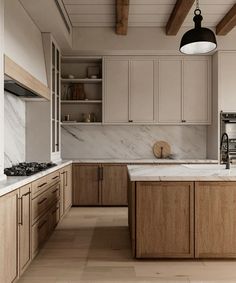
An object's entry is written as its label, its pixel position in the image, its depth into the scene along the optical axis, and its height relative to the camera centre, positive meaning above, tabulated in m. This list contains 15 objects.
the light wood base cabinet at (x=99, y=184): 6.19 -0.70
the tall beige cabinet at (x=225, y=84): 6.14 +0.93
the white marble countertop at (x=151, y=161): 6.13 -0.31
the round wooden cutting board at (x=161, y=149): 6.78 -0.13
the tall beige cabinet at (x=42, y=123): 5.25 +0.25
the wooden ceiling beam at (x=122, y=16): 4.78 +1.72
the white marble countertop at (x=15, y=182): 2.52 -0.30
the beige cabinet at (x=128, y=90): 6.43 +0.87
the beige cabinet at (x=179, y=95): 6.45 +0.79
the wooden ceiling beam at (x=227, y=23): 5.23 +1.73
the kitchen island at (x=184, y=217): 3.37 -0.67
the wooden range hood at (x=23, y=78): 3.20 +0.61
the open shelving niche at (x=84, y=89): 6.71 +0.92
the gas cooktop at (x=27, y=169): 3.39 -0.28
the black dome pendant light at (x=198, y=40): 3.54 +0.97
